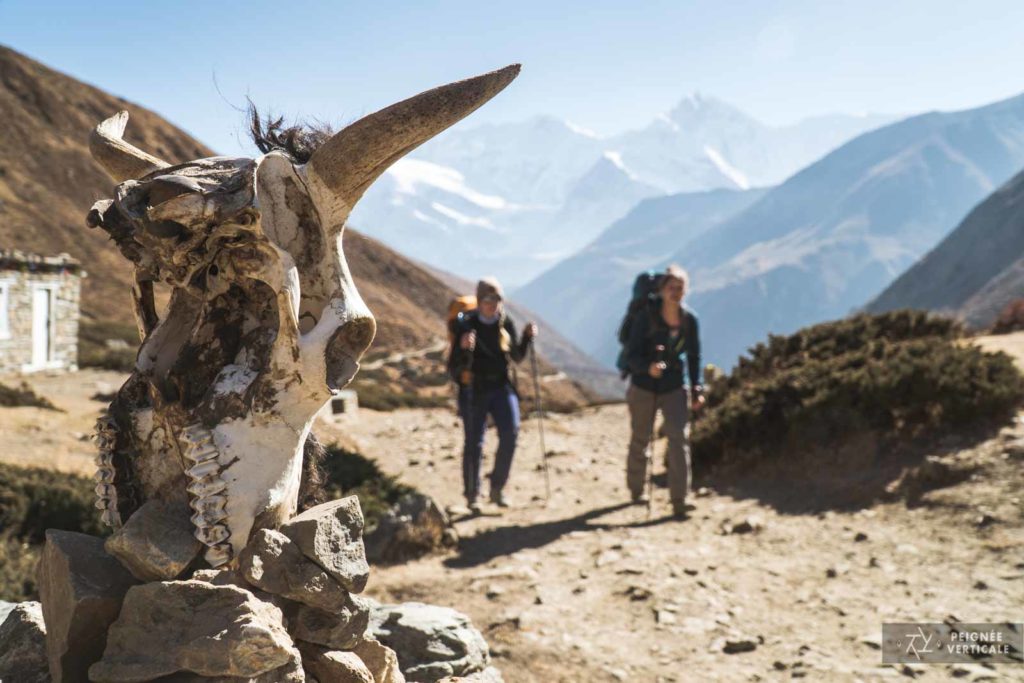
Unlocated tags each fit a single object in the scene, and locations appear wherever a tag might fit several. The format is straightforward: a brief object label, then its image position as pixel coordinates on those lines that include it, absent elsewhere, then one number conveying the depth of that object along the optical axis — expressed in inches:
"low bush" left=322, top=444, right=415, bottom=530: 308.4
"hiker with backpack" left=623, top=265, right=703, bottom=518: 281.9
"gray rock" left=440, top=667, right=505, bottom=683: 109.6
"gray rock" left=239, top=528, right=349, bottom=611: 91.3
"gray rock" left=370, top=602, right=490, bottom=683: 126.5
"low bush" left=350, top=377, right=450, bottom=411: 796.0
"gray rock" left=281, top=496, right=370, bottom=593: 95.2
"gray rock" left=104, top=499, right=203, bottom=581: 87.6
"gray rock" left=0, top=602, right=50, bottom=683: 99.3
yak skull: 90.0
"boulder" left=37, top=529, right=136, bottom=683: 87.2
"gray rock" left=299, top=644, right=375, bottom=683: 96.2
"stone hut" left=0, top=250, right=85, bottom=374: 820.6
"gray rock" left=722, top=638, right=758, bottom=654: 177.0
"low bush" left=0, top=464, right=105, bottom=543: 265.7
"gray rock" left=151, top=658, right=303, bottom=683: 82.9
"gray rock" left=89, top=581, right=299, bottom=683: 82.0
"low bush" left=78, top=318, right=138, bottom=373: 936.9
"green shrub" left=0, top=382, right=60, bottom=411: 521.7
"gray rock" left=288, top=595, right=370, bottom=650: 96.4
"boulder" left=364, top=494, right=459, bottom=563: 255.8
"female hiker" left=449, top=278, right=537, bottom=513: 277.9
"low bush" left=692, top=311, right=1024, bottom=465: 317.7
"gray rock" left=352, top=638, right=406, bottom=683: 104.7
